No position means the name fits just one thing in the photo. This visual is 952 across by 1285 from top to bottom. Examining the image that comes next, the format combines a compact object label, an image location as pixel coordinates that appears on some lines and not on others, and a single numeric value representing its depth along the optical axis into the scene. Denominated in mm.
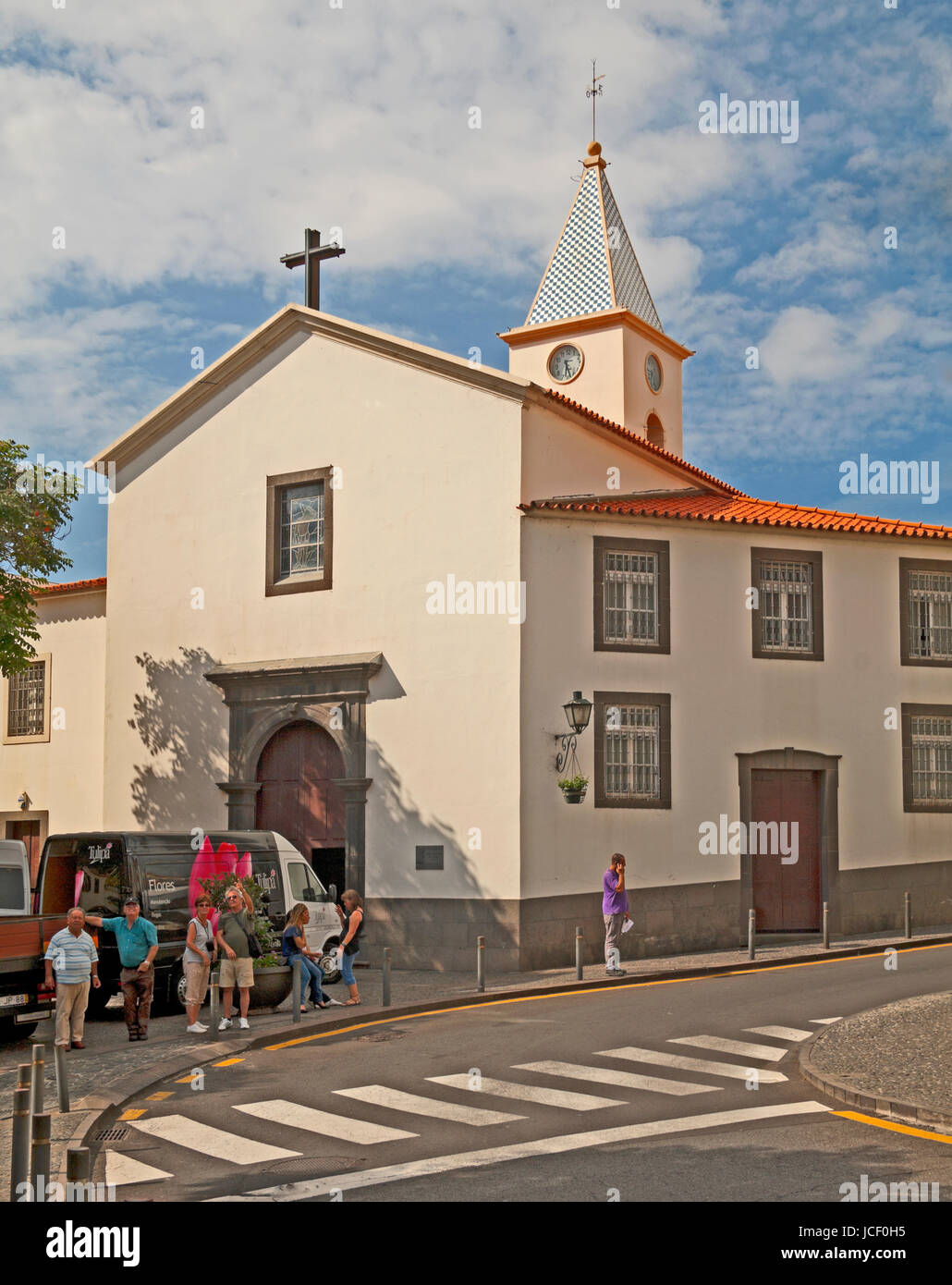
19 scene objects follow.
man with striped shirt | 13891
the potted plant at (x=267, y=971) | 16094
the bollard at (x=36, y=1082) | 7656
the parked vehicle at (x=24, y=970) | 14461
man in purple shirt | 18781
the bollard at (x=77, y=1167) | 6031
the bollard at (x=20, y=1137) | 7137
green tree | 22281
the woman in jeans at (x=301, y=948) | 16250
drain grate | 9797
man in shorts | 15219
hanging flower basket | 20359
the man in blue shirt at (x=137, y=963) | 14656
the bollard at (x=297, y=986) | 15266
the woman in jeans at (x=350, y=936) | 16609
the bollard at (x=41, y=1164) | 6805
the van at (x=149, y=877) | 16766
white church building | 20859
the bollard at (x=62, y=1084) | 10648
